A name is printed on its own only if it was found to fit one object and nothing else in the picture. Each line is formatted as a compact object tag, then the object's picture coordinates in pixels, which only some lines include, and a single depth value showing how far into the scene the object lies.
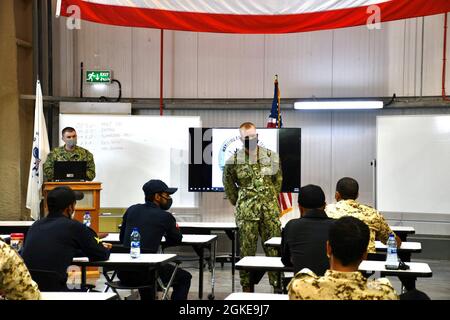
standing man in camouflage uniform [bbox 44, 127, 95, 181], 8.17
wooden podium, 7.66
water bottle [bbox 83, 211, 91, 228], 6.21
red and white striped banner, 8.79
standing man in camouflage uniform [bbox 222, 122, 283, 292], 6.74
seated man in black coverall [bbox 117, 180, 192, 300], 5.31
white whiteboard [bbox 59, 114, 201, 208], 9.82
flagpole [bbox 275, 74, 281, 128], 9.47
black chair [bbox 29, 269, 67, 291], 4.00
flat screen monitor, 9.61
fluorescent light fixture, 9.87
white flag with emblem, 8.66
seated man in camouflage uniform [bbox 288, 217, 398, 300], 2.60
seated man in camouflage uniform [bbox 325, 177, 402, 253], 5.00
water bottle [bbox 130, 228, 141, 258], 4.93
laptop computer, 7.69
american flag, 9.41
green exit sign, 10.66
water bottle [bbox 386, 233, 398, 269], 4.62
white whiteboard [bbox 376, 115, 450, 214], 9.32
